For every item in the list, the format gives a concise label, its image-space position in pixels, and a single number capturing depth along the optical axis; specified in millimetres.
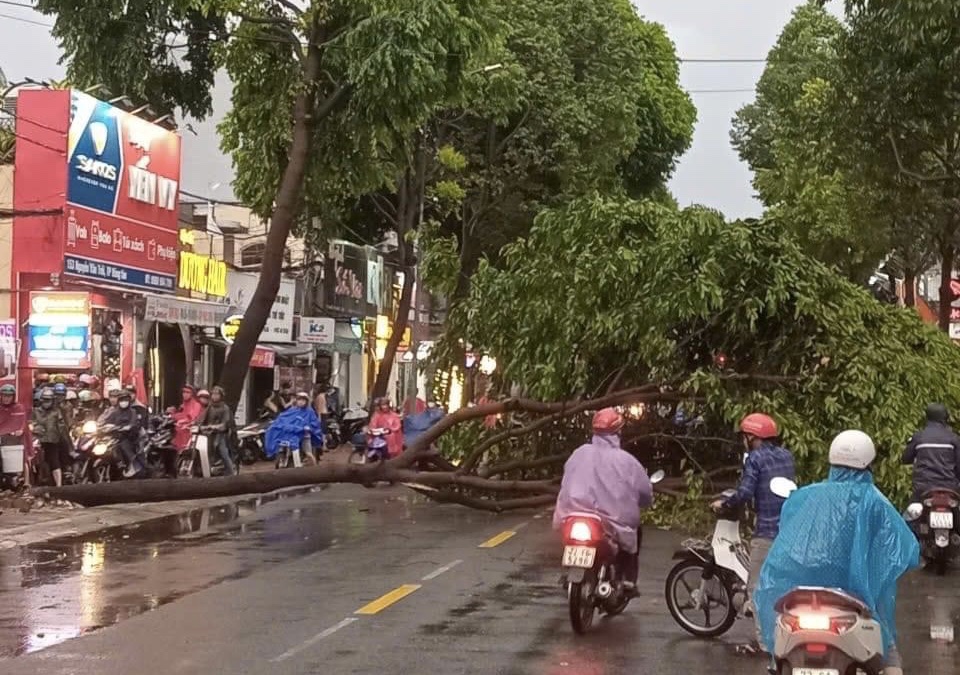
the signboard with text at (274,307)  36938
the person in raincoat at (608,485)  10664
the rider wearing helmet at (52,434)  20219
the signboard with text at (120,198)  25859
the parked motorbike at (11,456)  19328
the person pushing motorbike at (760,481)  9742
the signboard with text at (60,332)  24188
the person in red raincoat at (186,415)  24312
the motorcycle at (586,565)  10422
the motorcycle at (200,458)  23797
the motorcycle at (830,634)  6402
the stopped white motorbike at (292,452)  28438
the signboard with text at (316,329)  39125
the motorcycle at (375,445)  27734
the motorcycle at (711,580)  10414
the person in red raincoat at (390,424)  28234
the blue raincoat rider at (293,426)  28516
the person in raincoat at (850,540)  6441
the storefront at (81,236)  24422
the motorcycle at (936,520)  14047
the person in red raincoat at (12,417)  19281
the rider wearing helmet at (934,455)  14047
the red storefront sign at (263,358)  37044
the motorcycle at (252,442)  29984
